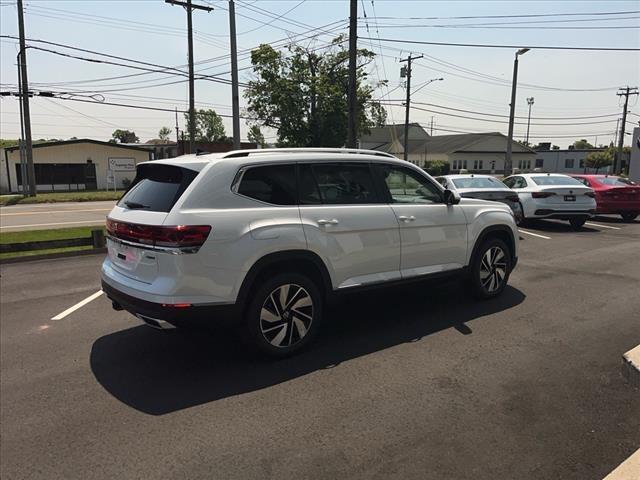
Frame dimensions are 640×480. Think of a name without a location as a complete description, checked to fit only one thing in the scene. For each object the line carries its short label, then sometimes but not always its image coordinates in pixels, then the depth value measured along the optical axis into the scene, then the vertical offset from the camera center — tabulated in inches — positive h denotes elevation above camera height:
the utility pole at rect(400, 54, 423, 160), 1596.9 +248.5
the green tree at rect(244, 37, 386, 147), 1712.6 +220.2
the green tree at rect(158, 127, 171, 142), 5236.2 +244.9
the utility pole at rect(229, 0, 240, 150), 721.6 +140.6
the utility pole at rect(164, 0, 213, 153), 978.7 +215.0
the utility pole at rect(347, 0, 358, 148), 697.6 +130.1
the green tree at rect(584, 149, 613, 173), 2851.4 +19.2
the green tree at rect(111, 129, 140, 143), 4639.3 +183.3
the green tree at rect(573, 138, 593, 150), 5029.5 +189.3
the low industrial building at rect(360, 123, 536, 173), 2819.9 +47.6
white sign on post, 1679.4 -35.0
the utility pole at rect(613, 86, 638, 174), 2127.2 +203.9
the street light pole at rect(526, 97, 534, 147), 3700.8 +453.0
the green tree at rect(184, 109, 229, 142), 4170.8 +269.8
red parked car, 588.4 -43.2
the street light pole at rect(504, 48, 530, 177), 1085.1 +135.8
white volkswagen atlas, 147.3 -26.7
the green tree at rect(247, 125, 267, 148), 1881.2 +86.4
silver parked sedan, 445.6 -25.7
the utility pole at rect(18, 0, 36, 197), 1125.1 +135.9
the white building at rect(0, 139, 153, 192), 1604.3 -39.3
